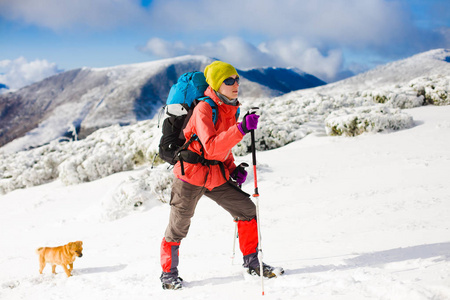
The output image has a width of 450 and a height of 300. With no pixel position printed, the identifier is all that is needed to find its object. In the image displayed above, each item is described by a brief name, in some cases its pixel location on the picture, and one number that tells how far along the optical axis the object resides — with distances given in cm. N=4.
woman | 263
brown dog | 356
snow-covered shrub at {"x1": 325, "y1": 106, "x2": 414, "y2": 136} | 968
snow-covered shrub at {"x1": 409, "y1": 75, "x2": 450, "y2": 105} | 1381
